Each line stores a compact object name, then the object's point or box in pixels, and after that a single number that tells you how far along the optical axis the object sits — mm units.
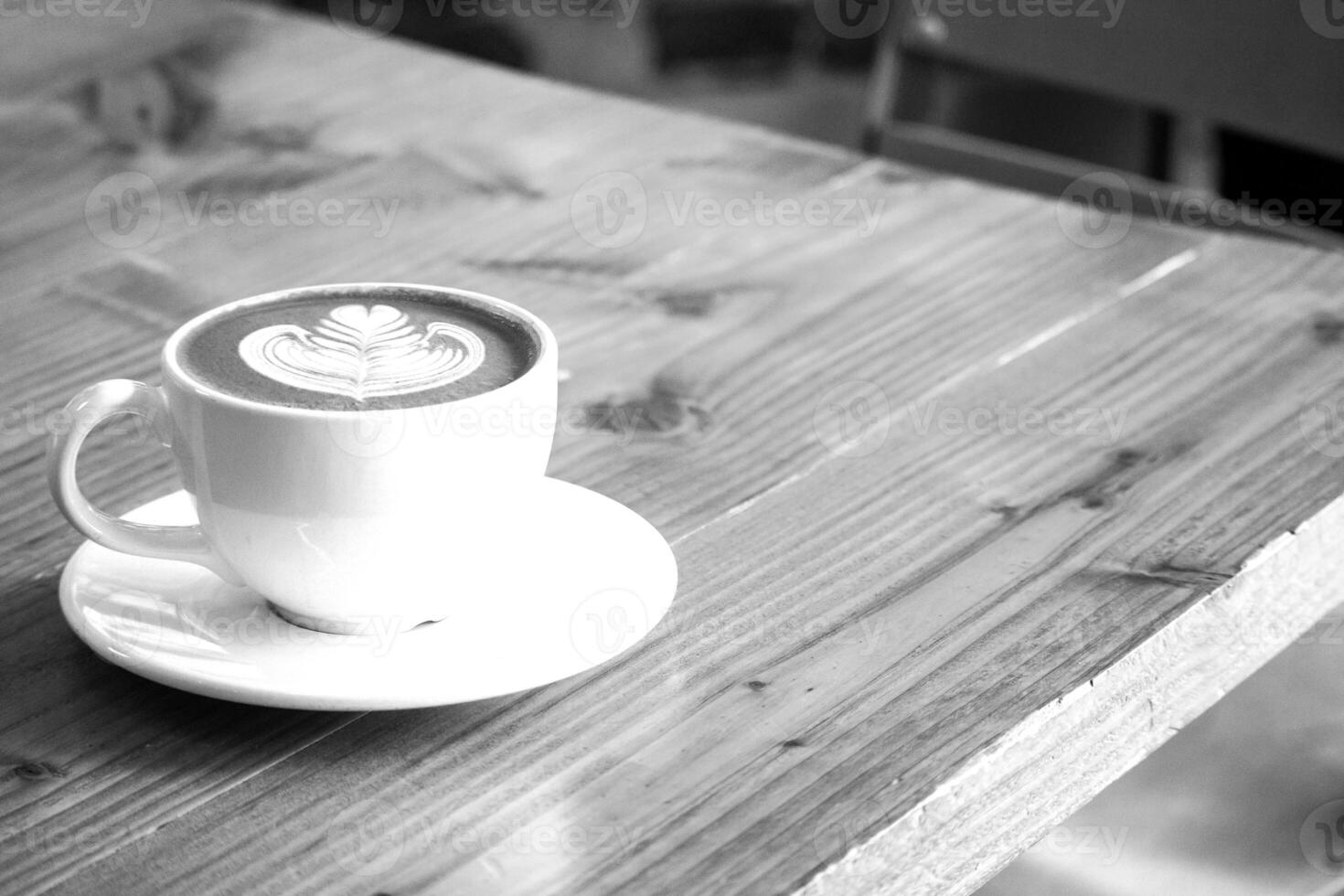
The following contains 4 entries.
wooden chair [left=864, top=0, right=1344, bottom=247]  1365
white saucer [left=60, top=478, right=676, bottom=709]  748
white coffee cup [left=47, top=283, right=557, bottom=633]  749
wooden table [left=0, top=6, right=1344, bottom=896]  723
